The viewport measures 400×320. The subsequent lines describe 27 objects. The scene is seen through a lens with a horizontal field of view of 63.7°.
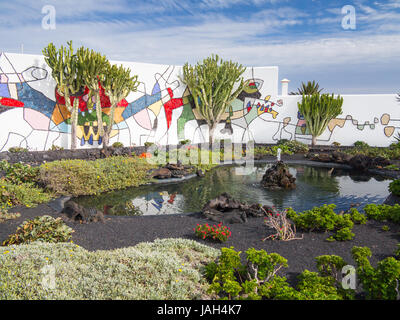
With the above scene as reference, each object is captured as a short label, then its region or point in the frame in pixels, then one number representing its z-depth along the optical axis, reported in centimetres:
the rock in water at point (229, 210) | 603
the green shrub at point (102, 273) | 313
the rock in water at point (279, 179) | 920
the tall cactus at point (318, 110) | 1691
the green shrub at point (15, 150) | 1250
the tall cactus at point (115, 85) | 1409
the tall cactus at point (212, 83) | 1698
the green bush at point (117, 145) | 1524
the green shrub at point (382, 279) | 317
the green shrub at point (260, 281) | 317
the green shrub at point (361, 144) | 1749
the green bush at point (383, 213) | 573
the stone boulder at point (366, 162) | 1232
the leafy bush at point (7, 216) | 594
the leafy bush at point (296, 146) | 1673
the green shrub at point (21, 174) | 838
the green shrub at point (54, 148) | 1378
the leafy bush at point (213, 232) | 494
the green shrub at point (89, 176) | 817
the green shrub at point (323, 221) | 525
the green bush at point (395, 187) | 746
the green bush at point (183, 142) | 1761
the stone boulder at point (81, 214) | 596
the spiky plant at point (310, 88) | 2171
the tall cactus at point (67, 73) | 1284
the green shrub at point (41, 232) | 481
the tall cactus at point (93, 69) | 1312
